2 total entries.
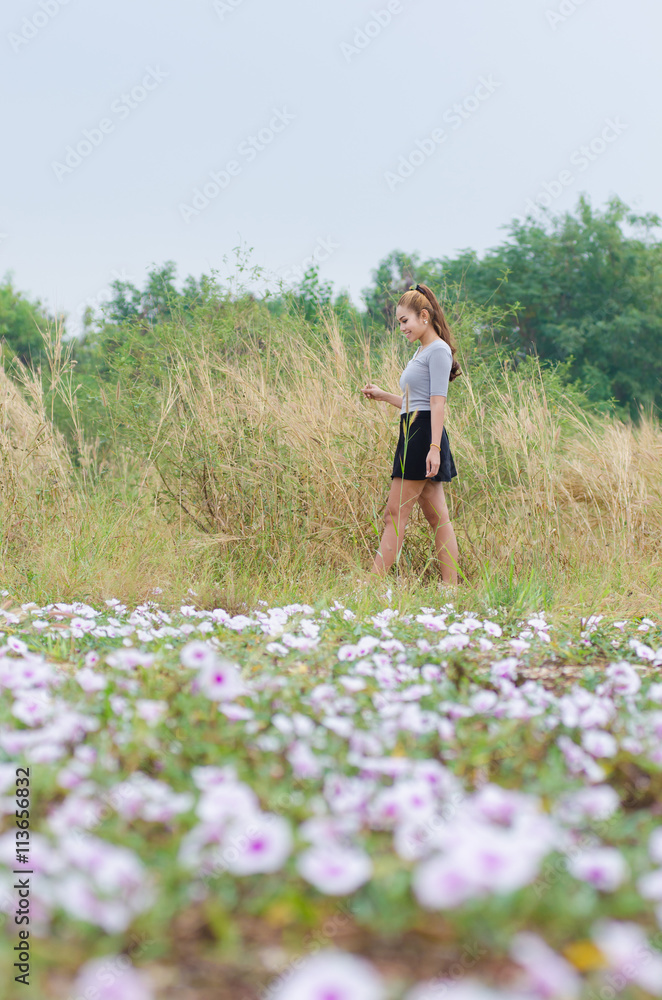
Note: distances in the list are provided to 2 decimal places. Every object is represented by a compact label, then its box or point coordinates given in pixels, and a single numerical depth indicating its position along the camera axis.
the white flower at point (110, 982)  0.92
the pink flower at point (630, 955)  0.94
